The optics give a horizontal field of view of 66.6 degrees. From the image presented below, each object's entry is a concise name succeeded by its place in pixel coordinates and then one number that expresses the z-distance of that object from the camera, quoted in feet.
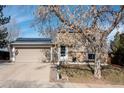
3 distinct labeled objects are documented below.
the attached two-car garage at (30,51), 29.12
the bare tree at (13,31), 47.64
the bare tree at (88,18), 16.69
